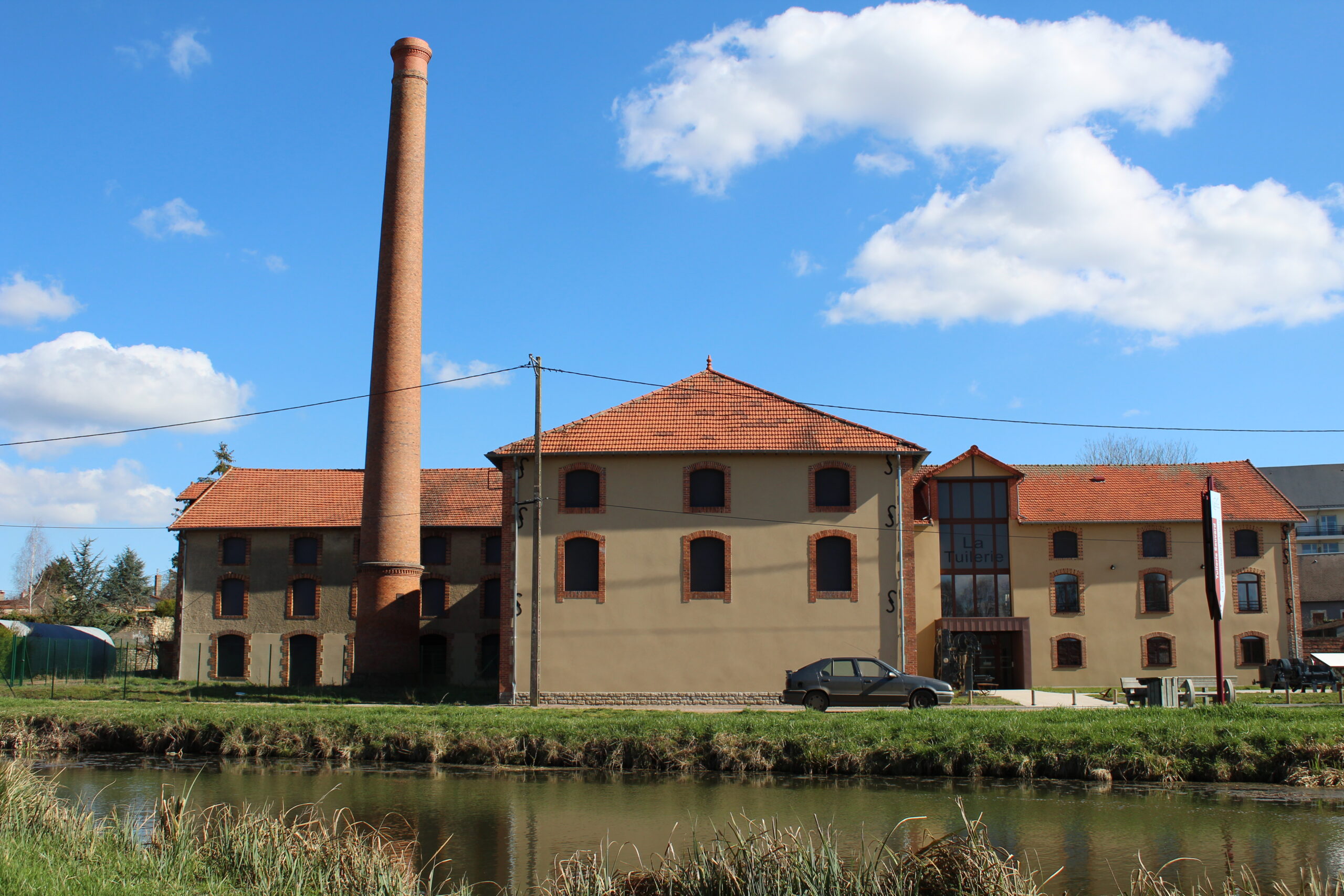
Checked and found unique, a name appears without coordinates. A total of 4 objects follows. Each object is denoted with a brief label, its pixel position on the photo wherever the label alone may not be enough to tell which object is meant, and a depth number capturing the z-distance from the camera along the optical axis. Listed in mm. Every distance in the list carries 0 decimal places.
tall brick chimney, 31266
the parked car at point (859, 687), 23328
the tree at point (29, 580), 81125
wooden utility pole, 24906
